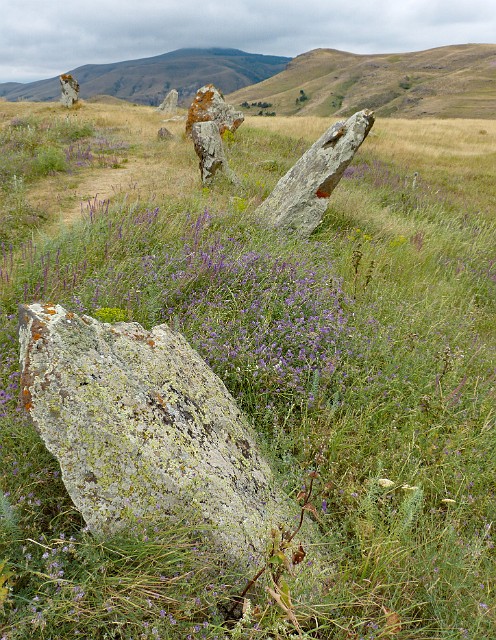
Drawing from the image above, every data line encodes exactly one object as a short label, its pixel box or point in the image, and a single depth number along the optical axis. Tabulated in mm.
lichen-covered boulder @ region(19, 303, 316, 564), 1900
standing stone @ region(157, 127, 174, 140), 16061
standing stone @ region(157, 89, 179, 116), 28742
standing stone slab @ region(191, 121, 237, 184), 9953
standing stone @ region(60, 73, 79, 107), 23191
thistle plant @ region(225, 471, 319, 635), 1572
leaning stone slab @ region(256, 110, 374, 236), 7594
